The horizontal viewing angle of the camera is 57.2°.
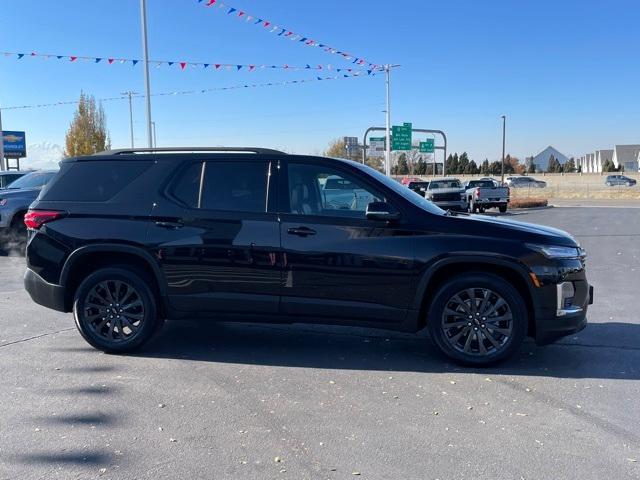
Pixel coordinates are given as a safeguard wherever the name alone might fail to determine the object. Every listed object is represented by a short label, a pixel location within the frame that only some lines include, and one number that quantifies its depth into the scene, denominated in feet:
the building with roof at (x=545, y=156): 525.75
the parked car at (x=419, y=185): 90.68
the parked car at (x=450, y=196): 75.46
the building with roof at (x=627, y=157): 389.19
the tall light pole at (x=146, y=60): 60.59
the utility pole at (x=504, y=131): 213.87
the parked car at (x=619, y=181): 211.20
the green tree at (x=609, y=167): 357.61
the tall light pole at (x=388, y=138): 109.23
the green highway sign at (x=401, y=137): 145.28
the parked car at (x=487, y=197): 92.43
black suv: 16.25
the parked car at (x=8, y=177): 49.03
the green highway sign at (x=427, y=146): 189.47
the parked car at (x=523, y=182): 217.83
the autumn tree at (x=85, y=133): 156.04
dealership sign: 197.57
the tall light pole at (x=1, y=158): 108.51
